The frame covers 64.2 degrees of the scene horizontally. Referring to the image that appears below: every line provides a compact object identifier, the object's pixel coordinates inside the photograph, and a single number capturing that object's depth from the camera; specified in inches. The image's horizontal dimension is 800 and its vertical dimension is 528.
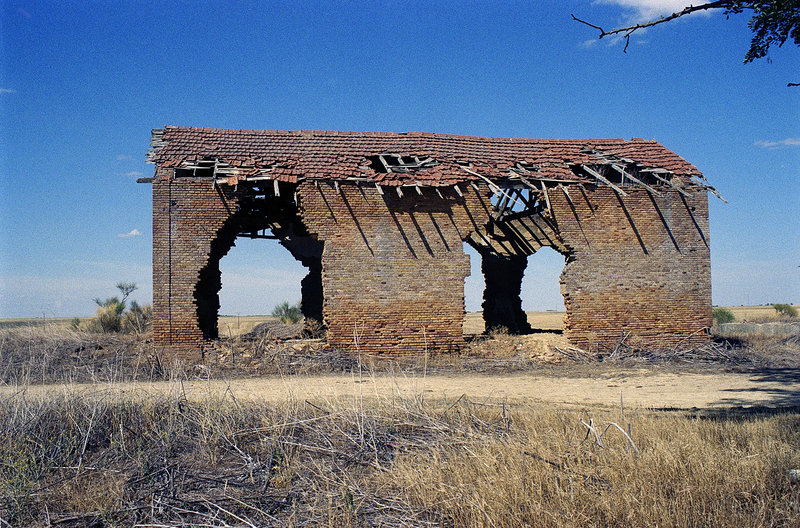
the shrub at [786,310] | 1331.7
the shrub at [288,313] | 1163.0
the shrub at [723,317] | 1261.3
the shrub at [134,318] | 792.3
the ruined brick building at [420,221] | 549.6
